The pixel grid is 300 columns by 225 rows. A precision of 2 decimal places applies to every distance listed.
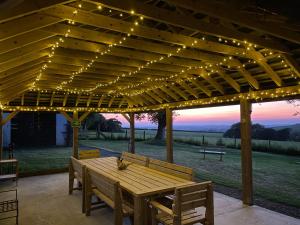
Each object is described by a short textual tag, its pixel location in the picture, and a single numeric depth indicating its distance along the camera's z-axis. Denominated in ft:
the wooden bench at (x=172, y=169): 14.90
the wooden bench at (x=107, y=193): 13.14
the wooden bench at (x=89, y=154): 25.57
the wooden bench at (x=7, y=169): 29.13
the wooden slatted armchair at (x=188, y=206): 11.10
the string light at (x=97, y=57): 10.98
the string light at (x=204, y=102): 17.47
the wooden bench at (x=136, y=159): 20.02
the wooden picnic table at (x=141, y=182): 12.43
